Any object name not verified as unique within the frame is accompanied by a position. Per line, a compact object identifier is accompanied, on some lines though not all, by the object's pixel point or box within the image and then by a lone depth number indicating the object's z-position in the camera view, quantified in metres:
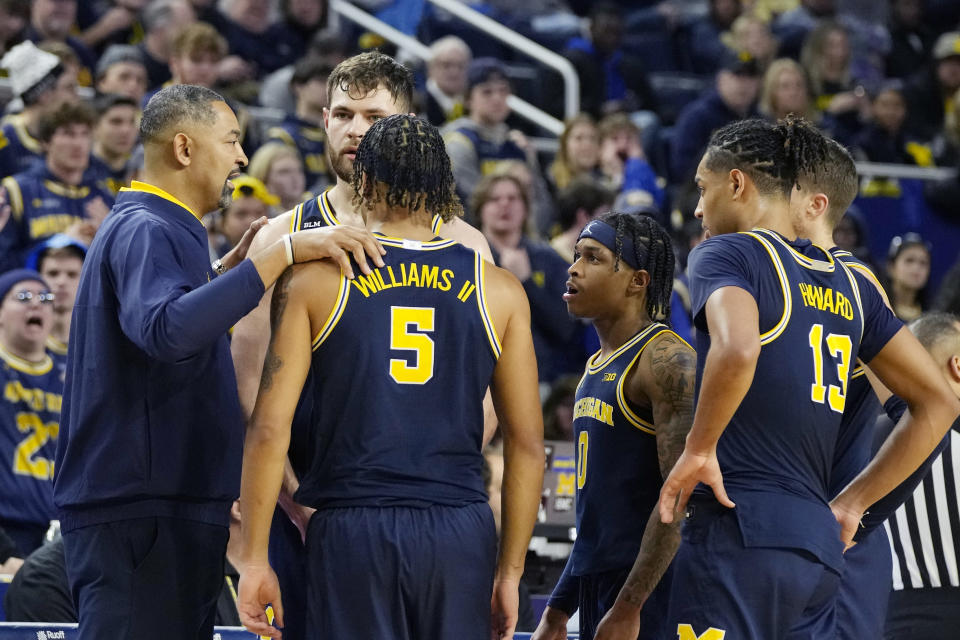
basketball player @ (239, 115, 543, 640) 7.49
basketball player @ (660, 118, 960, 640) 7.60
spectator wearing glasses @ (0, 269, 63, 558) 14.33
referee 10.38
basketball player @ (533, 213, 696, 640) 8.40
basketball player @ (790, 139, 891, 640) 9.27
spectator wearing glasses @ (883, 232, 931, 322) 20.75
